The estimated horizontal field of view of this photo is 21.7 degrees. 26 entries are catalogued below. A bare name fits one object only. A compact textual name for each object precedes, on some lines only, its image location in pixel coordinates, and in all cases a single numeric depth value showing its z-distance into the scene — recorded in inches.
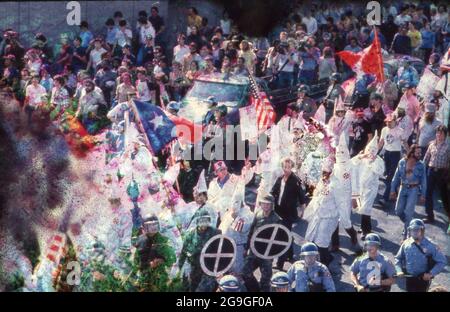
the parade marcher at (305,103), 692.1
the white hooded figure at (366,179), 608.7
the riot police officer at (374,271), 510.6
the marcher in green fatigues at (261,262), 533.0
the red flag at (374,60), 748.6
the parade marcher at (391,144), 656.4
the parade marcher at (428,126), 674.2
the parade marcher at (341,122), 674.2
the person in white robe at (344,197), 590.6
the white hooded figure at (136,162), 586.2
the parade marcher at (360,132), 681.0
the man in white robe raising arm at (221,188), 561.9
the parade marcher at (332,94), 735.7
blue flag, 629.9
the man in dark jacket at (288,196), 583.2
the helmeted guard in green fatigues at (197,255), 522.0
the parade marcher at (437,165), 631.2
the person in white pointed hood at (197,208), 542.6
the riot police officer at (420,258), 520.1
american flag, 674.2
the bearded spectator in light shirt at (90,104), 713.0
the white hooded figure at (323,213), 569.0
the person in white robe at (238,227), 535.2
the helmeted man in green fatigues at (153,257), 521.3
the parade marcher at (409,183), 596.7
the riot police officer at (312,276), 505.4
